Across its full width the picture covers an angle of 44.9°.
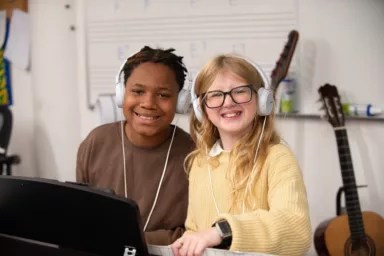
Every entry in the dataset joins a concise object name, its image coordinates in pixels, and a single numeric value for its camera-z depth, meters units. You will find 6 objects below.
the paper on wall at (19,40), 3.06
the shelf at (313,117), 2.14
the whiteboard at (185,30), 2.31
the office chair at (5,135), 2.75
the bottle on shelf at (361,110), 2.10
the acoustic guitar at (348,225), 1.90
